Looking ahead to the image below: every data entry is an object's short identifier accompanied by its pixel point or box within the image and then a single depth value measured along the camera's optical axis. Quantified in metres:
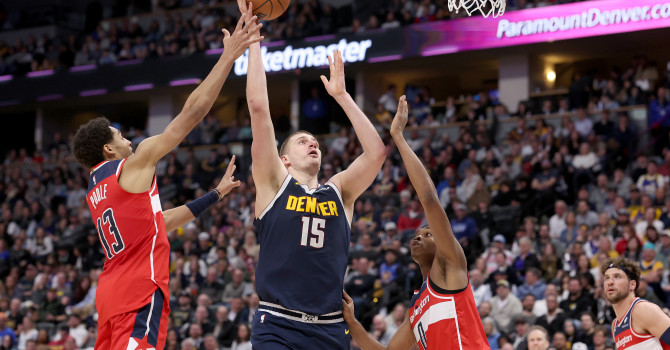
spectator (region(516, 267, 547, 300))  12.94
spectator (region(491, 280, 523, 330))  12.47
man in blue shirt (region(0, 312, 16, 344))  16.53
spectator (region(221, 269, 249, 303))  15.73
